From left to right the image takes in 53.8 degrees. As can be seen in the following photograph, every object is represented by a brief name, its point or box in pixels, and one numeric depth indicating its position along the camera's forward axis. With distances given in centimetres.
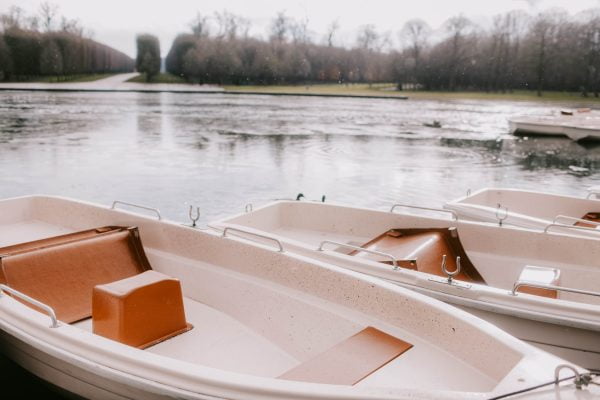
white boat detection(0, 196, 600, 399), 259
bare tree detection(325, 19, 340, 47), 10138
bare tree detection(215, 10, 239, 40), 9669
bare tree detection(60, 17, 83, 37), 9192
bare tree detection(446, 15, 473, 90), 7956
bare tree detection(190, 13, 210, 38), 9850
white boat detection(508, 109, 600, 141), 2311
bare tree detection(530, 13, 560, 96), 7144
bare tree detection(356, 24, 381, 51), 10262
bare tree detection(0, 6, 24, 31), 8336
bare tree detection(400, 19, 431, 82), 8511
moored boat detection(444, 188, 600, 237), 566
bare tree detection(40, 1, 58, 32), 8906
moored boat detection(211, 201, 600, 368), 379
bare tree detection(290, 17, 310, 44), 9950
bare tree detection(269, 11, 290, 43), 10125
